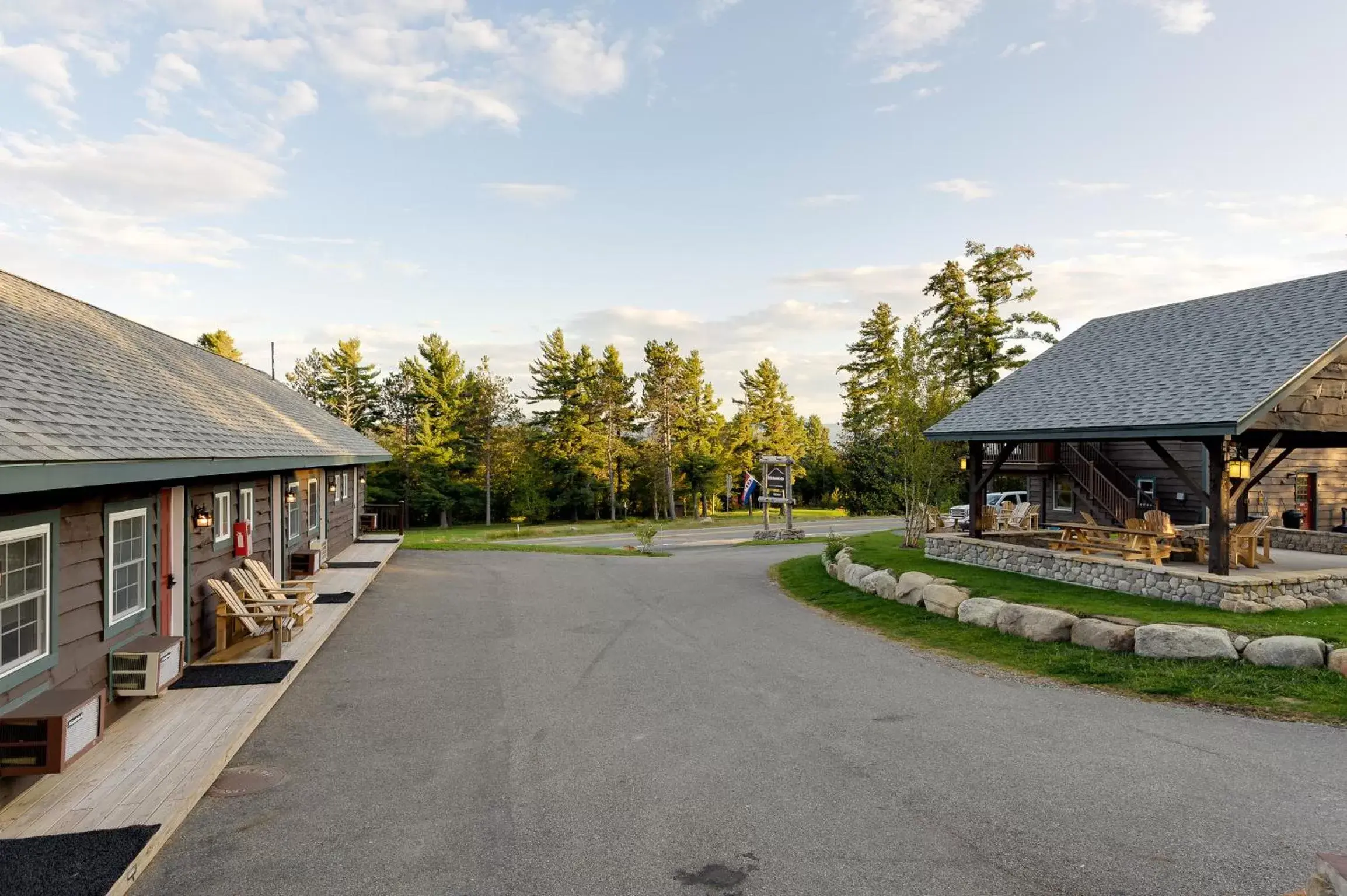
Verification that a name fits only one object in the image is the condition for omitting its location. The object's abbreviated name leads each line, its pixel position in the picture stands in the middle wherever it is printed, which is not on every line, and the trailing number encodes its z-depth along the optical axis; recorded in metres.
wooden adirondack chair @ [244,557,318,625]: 10.59
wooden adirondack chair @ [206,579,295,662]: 8.98
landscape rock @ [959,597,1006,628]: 11.10
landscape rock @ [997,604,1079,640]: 10.10
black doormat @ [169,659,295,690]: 7.87
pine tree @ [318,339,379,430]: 50.53
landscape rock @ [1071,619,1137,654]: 9.44
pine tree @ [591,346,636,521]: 49.59
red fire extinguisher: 10.66
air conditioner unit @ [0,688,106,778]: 4.86
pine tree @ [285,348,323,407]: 53.56
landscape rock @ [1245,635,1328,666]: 8.43
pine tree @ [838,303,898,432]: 52.81
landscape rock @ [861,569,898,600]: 13.59
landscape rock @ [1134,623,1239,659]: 8.88
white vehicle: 25.17
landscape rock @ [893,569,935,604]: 12.90
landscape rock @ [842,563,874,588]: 14.88
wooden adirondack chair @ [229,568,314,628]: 9.88
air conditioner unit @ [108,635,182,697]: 6.66
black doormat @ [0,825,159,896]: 3.94
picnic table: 12.76
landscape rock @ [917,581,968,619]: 11.91
